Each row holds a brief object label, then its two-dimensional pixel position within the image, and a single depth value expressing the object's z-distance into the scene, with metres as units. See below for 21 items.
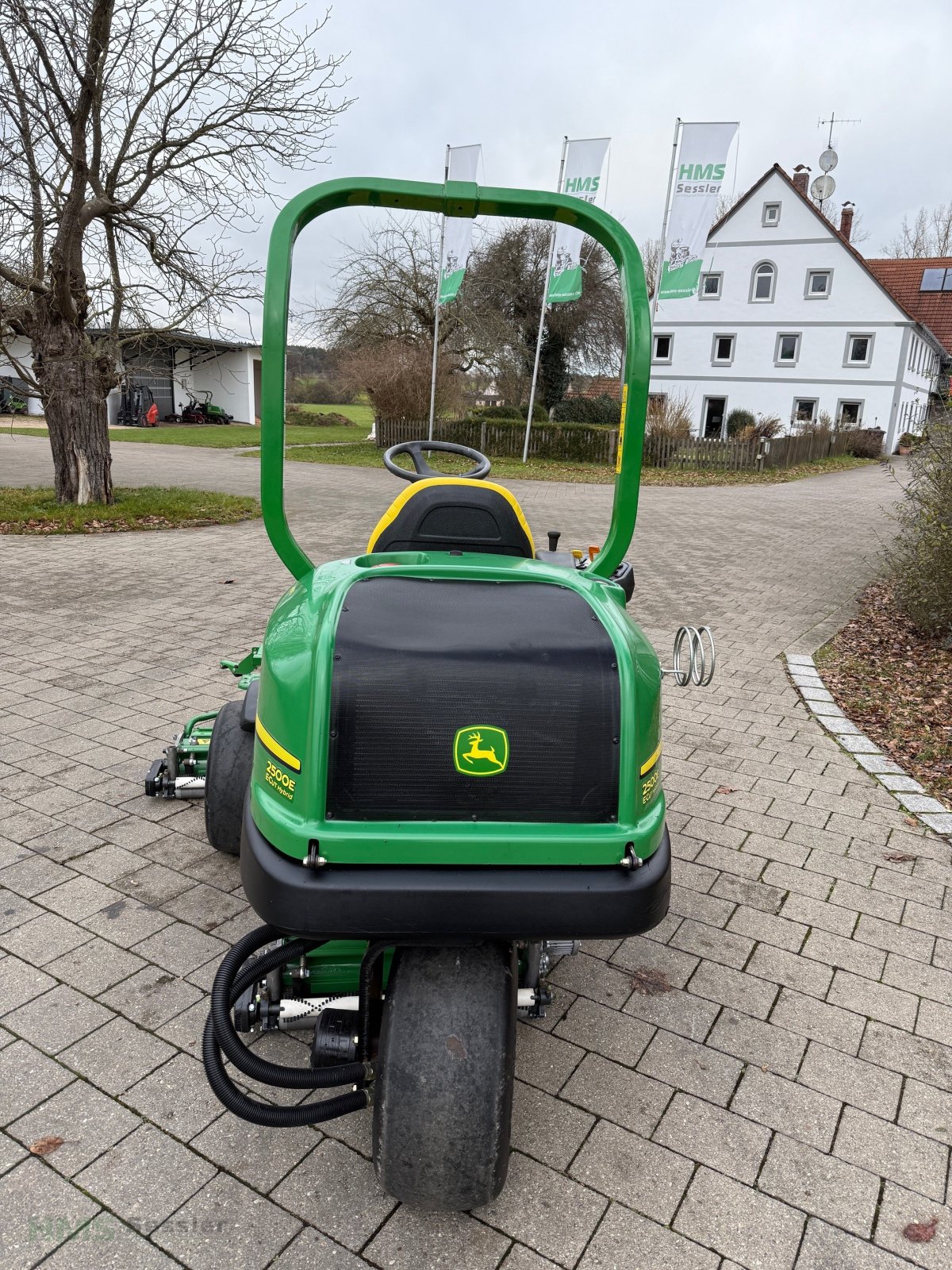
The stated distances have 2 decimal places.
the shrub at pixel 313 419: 38.84
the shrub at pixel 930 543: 6.52
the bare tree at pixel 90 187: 9.52
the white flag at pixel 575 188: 19.11
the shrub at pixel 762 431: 25.24
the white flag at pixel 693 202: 18.61
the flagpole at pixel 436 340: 18.29
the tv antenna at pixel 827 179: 37.78
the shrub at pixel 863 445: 32.22
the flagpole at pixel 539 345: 19.11
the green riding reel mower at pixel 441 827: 1.83
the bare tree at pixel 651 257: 40.30
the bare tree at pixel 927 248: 50.16
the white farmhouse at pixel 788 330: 32.91
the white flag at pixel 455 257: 17.67
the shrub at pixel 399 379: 24.55
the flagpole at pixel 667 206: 19.45
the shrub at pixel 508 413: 27.09
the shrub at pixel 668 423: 23.90
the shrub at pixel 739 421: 33.05
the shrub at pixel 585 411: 30.84
